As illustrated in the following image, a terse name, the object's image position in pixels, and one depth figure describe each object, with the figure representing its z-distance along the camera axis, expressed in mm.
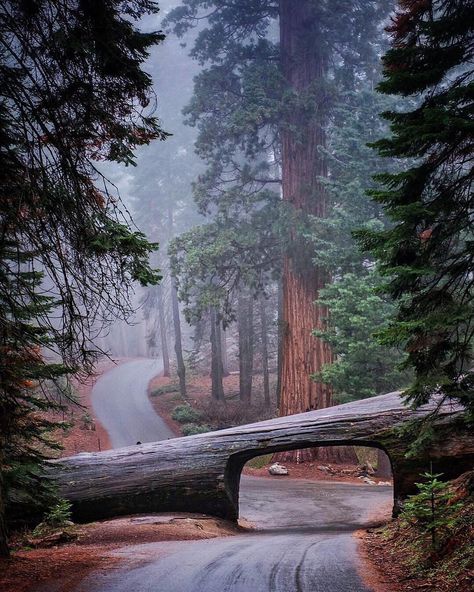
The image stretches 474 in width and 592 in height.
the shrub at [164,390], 30606
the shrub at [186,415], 23750
